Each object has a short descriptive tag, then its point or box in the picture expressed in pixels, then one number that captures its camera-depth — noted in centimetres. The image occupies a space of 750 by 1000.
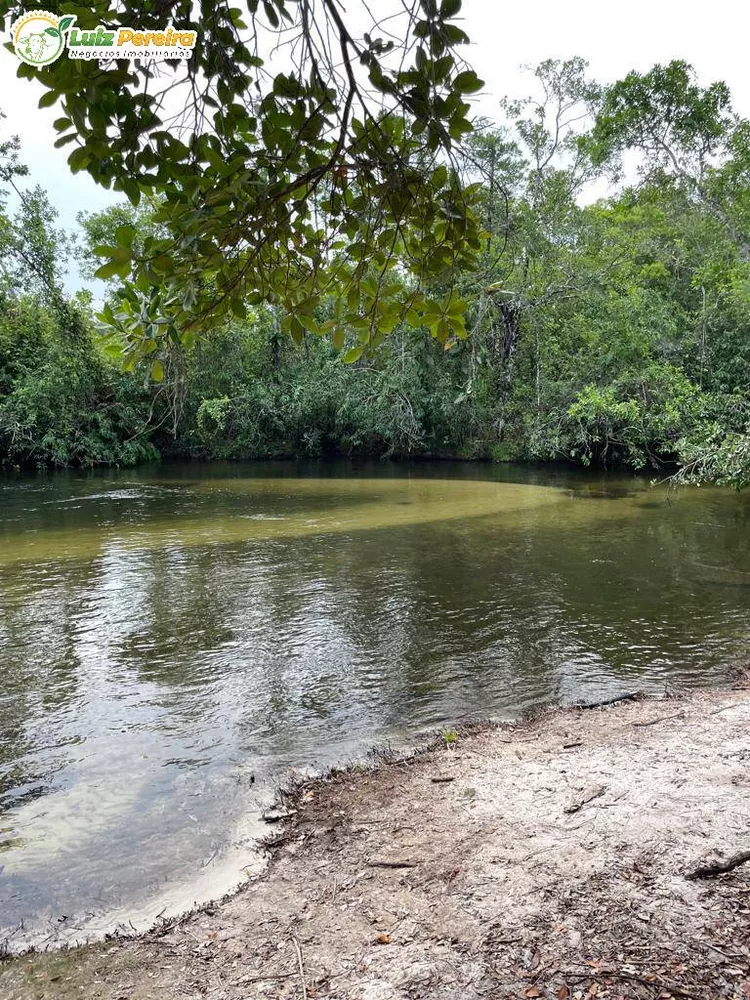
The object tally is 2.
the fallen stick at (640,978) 201
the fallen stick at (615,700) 545
